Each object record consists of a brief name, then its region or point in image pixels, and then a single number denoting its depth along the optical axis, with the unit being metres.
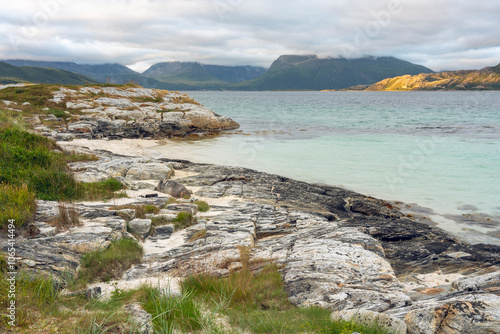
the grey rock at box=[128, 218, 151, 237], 9.52
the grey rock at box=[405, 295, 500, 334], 4.72
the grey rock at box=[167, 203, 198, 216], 11.54
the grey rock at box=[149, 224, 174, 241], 9.57
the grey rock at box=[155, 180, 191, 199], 13.85
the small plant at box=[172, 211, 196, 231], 10.41
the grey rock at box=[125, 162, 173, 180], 16.55
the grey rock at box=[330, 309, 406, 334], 4.99
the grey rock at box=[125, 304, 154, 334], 4.64
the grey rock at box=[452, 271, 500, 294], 6.45
